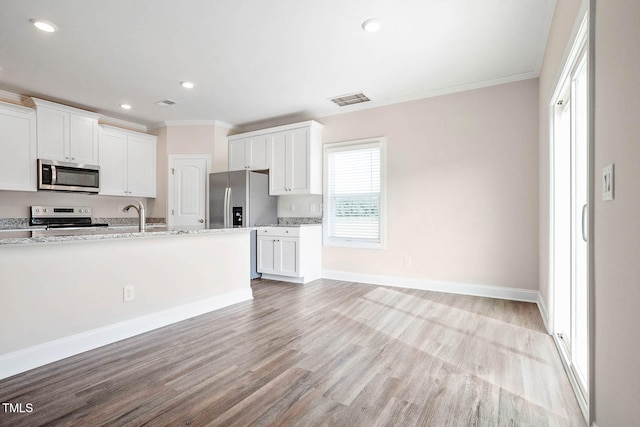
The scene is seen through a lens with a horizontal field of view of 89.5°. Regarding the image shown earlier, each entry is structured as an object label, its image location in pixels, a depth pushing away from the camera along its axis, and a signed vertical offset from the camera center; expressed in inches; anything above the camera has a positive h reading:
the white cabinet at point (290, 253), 181.9 -23.1
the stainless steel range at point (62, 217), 177.0 -2.0
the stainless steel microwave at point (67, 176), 167.3 +20.3
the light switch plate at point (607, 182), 46.2 +4.6
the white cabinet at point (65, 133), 168.1 +44.5
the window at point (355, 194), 181.8 +11.4
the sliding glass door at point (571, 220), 75.7 -2.0
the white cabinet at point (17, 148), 155.5 +32.5
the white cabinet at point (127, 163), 197.2 +32.5
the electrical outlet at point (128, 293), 103.8 -25.9
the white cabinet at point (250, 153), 206.5 +39.9
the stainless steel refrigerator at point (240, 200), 193.3 +7.9
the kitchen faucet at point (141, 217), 111.5 -1.3
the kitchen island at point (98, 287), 81.7 -23.0
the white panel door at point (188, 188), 215.8 +17.0
